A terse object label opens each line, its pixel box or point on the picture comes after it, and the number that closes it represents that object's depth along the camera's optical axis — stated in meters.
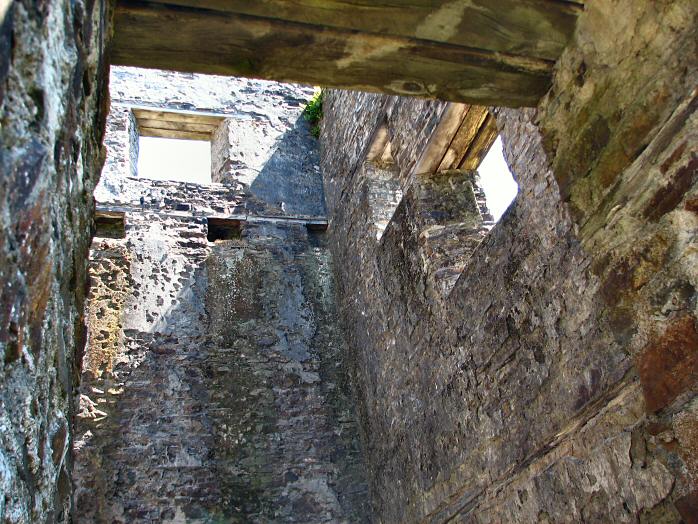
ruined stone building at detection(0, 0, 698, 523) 1.55
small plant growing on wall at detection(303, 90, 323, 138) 7.96
